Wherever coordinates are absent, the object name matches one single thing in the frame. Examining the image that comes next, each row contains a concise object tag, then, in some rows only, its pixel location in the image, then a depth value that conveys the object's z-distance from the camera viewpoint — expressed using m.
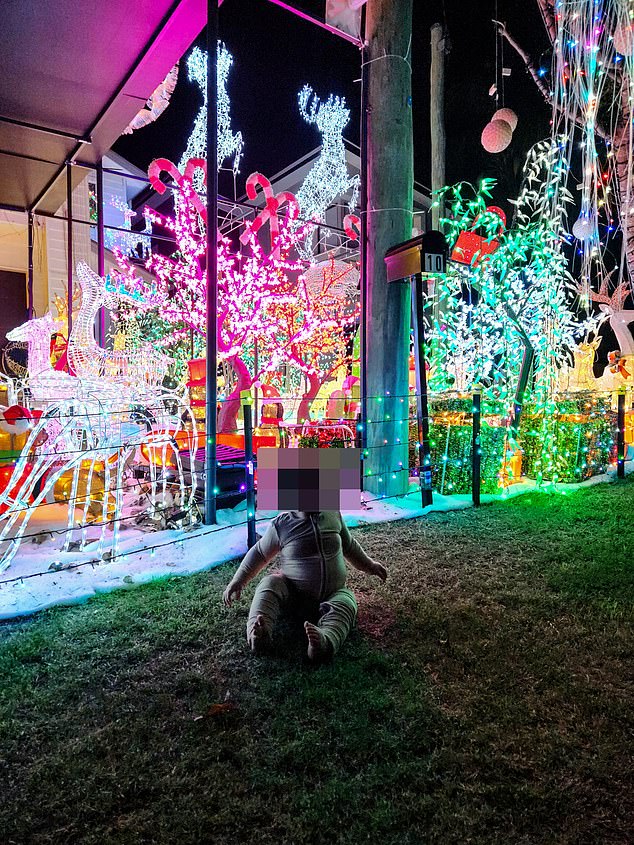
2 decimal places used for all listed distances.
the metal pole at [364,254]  5.56
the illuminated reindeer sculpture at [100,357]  3.99
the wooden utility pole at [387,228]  5.44
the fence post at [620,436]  7.11
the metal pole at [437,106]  10.09
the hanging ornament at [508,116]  7.56
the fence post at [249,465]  3.78
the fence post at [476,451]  5.33
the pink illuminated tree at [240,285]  9.79
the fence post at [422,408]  5.26
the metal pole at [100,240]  6.86
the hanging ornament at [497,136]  7.39
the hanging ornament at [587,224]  3.33
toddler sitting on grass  2.48
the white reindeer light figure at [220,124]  12.83
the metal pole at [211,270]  4.04
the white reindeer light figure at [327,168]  16.33
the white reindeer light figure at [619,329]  11.40
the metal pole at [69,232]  6.83
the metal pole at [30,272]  8.32
